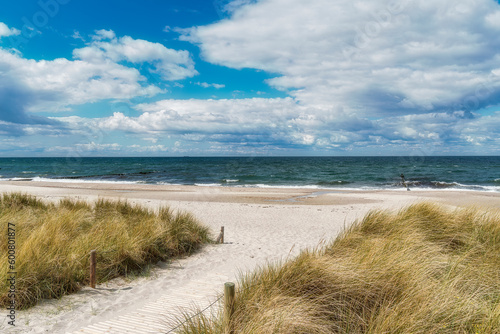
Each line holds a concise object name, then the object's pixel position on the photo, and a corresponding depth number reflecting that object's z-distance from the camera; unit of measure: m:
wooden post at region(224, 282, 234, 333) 3.63
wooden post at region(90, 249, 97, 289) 6.07
